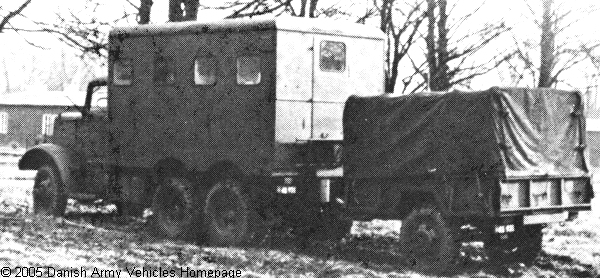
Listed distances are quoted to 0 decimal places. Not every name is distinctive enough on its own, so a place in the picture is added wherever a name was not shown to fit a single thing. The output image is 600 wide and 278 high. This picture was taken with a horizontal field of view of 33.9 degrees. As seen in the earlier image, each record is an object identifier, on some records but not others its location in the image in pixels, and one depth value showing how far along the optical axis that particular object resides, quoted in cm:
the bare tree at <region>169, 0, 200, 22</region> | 1923
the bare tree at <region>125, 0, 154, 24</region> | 1950
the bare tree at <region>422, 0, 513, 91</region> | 1658
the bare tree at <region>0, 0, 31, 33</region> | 1332
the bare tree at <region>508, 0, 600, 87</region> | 2558
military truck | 1166
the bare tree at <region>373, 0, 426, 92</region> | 1631
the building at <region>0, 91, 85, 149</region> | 6419
